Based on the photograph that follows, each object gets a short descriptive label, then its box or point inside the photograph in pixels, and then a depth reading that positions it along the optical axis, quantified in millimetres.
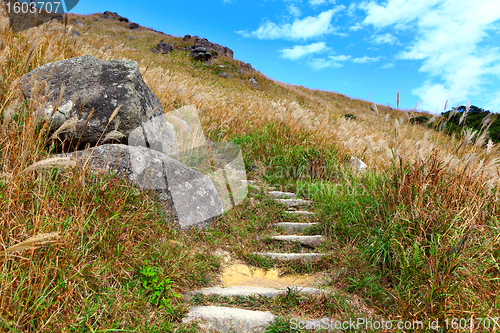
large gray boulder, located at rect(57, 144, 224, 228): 4198
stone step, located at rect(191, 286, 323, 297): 3525
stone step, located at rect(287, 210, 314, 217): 5629
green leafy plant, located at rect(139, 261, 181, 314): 3069
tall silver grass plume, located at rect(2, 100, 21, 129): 2601
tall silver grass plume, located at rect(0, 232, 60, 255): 1561
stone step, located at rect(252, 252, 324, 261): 4438
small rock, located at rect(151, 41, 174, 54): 28625
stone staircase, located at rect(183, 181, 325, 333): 3014
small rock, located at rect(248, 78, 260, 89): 25494
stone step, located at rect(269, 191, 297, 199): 6230
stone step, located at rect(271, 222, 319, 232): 5273
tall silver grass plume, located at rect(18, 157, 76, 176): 1918
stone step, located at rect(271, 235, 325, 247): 4770
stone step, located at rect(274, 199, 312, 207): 5937
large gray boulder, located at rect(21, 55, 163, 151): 4676
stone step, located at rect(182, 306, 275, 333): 2992
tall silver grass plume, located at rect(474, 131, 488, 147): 4043
